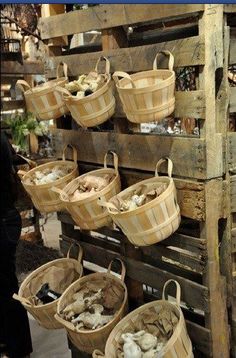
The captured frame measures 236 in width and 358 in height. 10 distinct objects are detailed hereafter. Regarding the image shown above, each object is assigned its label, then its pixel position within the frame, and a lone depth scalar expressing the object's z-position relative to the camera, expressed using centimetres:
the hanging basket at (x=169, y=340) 187
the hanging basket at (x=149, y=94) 184
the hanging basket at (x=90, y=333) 216
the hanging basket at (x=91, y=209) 213
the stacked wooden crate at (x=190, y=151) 192
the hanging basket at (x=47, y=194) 241
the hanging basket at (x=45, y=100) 236
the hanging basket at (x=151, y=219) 182
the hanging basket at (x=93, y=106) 210
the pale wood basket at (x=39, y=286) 241
